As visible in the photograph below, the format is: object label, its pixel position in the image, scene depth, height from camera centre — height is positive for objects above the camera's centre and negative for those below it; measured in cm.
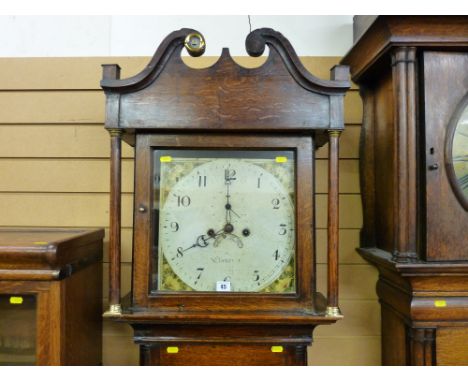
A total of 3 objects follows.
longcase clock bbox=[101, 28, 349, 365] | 112 +0
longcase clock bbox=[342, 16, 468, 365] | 117 +8
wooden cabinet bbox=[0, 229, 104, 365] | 111 -28
